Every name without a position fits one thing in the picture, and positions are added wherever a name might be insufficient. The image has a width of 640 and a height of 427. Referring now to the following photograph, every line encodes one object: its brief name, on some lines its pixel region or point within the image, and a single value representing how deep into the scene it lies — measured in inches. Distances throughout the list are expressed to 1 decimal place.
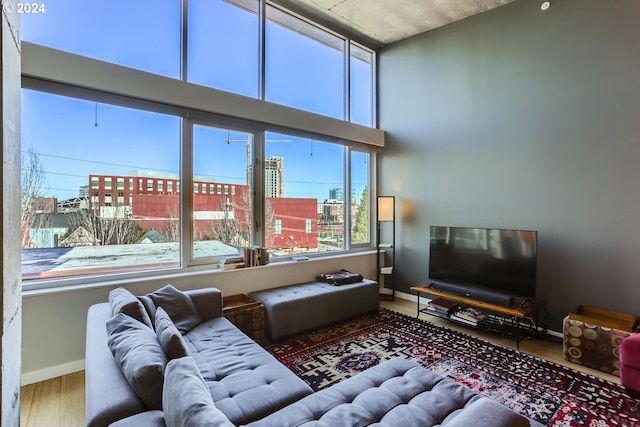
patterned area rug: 85.1
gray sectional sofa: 47.1
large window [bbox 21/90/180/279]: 103.7
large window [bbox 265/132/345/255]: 161.3
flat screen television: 126.9
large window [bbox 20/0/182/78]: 105.6
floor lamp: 186.7
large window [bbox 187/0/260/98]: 136.6
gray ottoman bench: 123.8
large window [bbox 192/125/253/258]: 136.9
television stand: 124.4
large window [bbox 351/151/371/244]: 198.4
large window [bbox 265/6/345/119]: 161.3
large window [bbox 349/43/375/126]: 197.3
